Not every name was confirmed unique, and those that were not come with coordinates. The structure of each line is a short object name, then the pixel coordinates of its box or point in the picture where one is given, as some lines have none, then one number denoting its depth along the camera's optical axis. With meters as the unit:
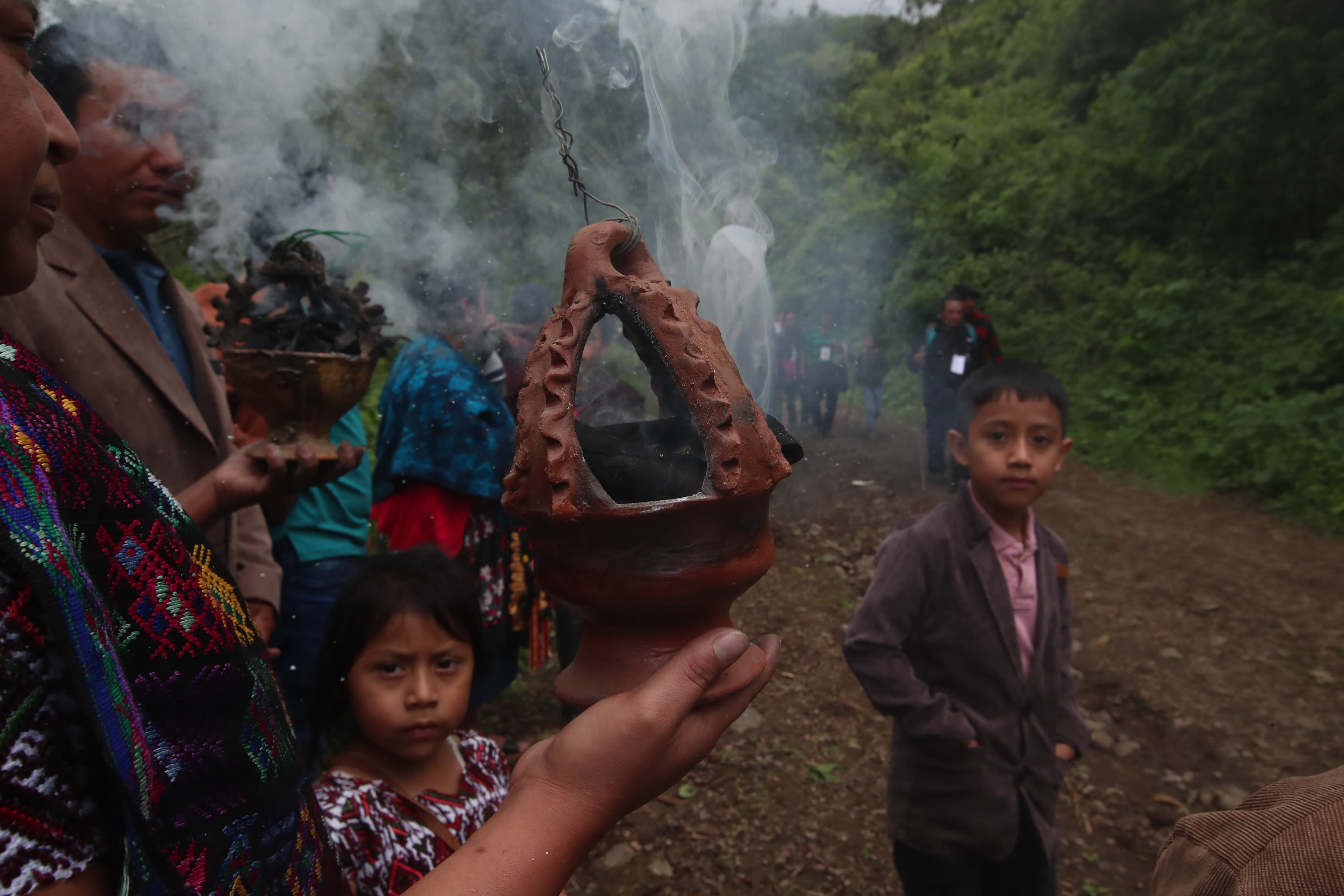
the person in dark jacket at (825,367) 10.03
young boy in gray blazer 2.23
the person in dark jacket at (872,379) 10.46
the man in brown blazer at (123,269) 1.81
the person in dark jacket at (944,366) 7.84
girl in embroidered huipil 1.73
